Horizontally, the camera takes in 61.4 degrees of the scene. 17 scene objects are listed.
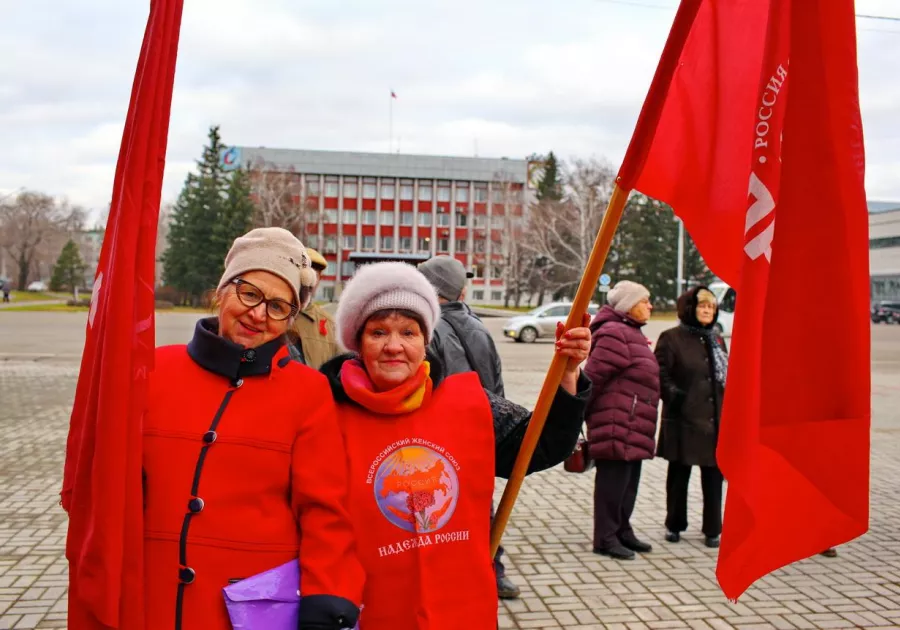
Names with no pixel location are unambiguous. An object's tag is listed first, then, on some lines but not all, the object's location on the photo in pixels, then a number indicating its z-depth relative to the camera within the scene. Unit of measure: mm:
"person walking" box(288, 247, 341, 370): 4137
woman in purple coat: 5457
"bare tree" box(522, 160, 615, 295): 51312
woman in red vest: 2166
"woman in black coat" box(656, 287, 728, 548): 5754
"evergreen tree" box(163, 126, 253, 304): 56812
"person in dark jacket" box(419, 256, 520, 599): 4180
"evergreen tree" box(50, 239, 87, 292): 72406
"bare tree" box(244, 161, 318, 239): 61094
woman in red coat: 1958
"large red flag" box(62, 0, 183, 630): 1856
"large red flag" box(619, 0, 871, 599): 2168
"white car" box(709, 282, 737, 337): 30044
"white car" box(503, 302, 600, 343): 26891
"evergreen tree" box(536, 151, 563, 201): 74631
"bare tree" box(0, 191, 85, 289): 76125
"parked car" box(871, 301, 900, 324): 48219
